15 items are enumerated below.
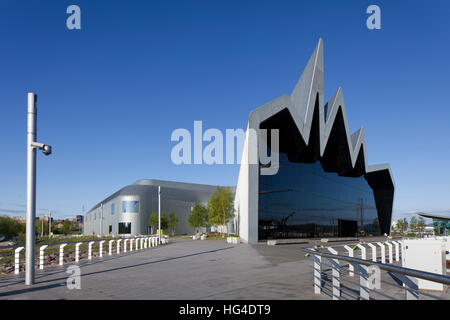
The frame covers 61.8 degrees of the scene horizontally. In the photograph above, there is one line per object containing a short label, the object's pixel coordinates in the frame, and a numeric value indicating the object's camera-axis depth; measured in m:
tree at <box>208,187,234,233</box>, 46.03
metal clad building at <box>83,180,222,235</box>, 73.19
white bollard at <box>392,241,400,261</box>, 15.93
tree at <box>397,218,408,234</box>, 81.06
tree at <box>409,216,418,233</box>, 79.25
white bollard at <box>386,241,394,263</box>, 14.41
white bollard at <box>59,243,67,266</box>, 13.38
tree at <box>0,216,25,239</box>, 90.88
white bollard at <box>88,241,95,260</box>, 15.77
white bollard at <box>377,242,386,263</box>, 13.78
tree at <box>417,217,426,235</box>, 76.49
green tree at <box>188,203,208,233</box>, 65.19
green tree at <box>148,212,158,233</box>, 71.44
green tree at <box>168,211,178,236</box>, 73.12
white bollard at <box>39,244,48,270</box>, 12.17
